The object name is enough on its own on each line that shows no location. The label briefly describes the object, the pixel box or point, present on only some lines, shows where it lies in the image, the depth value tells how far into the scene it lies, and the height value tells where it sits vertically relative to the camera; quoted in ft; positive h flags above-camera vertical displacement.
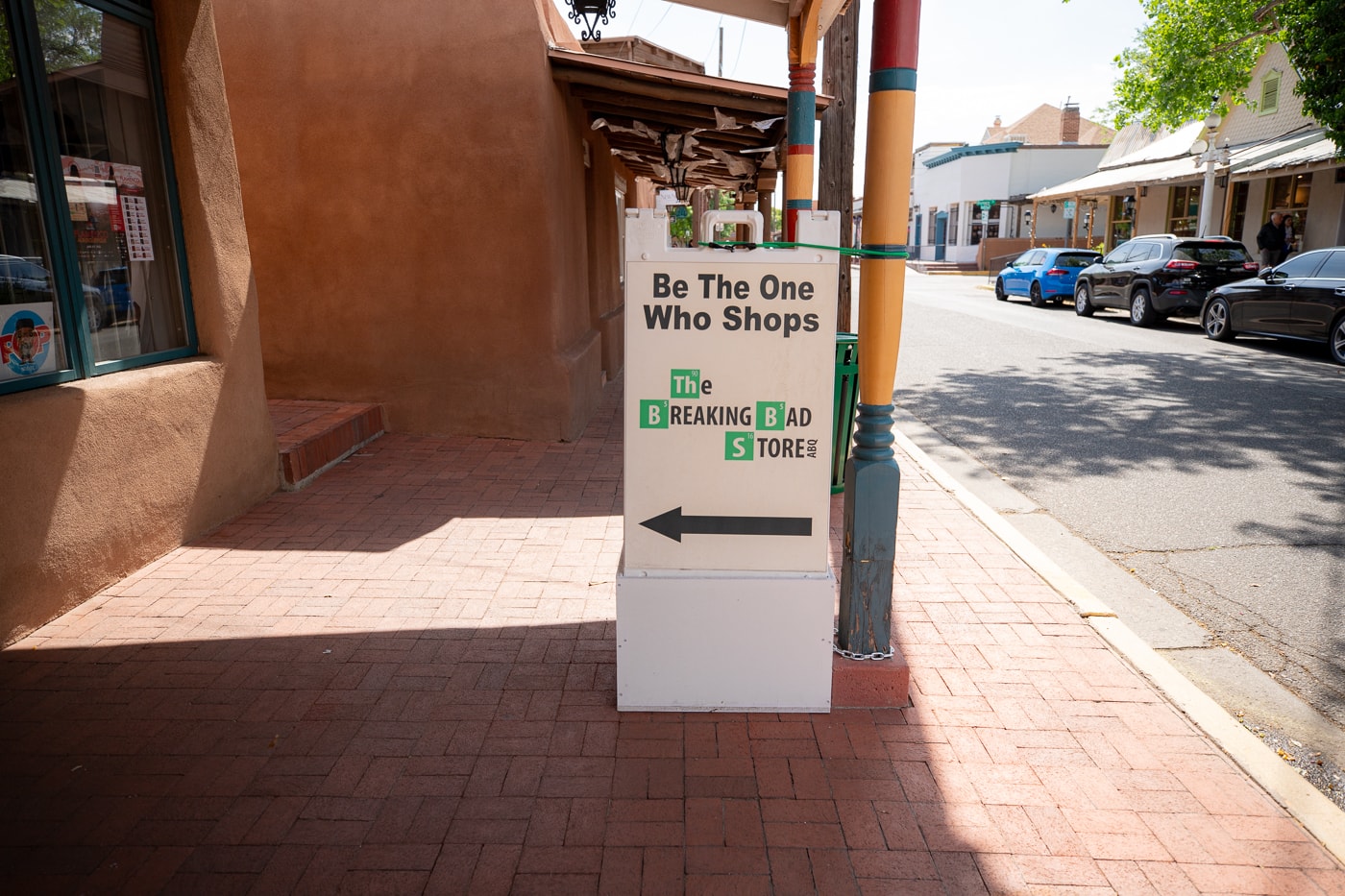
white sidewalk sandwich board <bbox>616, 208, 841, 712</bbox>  10.73 -2.78
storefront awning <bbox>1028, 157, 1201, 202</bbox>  77.82 +4.70
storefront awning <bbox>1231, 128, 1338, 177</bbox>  59.00 +4.97
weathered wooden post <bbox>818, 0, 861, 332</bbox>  25.70 +2.96
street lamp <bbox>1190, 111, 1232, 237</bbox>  68.03 +4.36
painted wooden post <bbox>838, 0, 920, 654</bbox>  10.76 -1.24
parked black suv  53.88 -2.56
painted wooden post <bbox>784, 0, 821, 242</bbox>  19.17 +2.82
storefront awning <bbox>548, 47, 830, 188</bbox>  24.82 +3.76
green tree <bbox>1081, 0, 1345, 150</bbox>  62.08 +12.22
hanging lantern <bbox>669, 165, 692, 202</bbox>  34.88 +2.37
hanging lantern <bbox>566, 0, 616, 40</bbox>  31.81 +7.83
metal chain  11.81 -5.26
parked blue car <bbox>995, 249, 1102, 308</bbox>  70.49 -3.23
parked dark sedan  40.78 -3.43
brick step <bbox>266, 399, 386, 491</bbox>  21.31 -4.65
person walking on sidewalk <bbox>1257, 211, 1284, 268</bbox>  59.62 -0.72
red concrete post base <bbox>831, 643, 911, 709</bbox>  11.62 -5.52
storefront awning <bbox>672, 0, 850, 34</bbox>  19.67 +4.80
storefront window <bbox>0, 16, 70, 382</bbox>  13.67 -0.18
